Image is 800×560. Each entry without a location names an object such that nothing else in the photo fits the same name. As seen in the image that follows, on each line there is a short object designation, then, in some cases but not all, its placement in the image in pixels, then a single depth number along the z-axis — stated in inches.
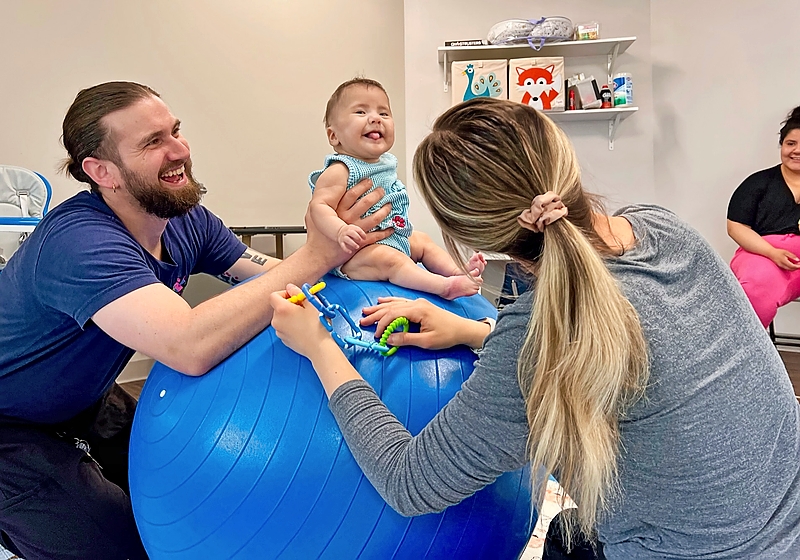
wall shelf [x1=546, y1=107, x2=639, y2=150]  142.2
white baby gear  96.7
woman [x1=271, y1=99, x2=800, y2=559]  29.3
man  44.4
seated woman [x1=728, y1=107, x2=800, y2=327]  116.3
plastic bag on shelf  138.3
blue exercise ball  36.1
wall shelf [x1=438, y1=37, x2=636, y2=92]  142.4
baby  47.6
